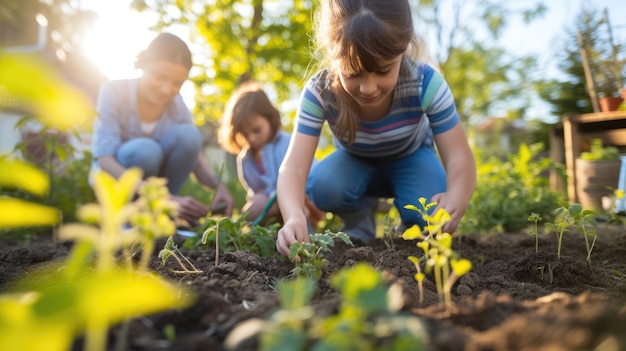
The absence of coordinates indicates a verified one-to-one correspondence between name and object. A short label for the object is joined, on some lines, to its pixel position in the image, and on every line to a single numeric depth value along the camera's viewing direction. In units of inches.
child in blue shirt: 134.0
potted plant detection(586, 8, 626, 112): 160.3
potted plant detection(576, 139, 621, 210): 139.8
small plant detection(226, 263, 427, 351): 23.0
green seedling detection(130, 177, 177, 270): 27.6
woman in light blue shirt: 120.9
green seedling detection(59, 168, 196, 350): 24.4
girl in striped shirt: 72.1
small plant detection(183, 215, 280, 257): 72.9
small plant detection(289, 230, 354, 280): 52.2
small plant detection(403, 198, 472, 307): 34.9
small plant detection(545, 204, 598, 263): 60.4
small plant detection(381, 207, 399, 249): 83.9
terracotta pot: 158.4
